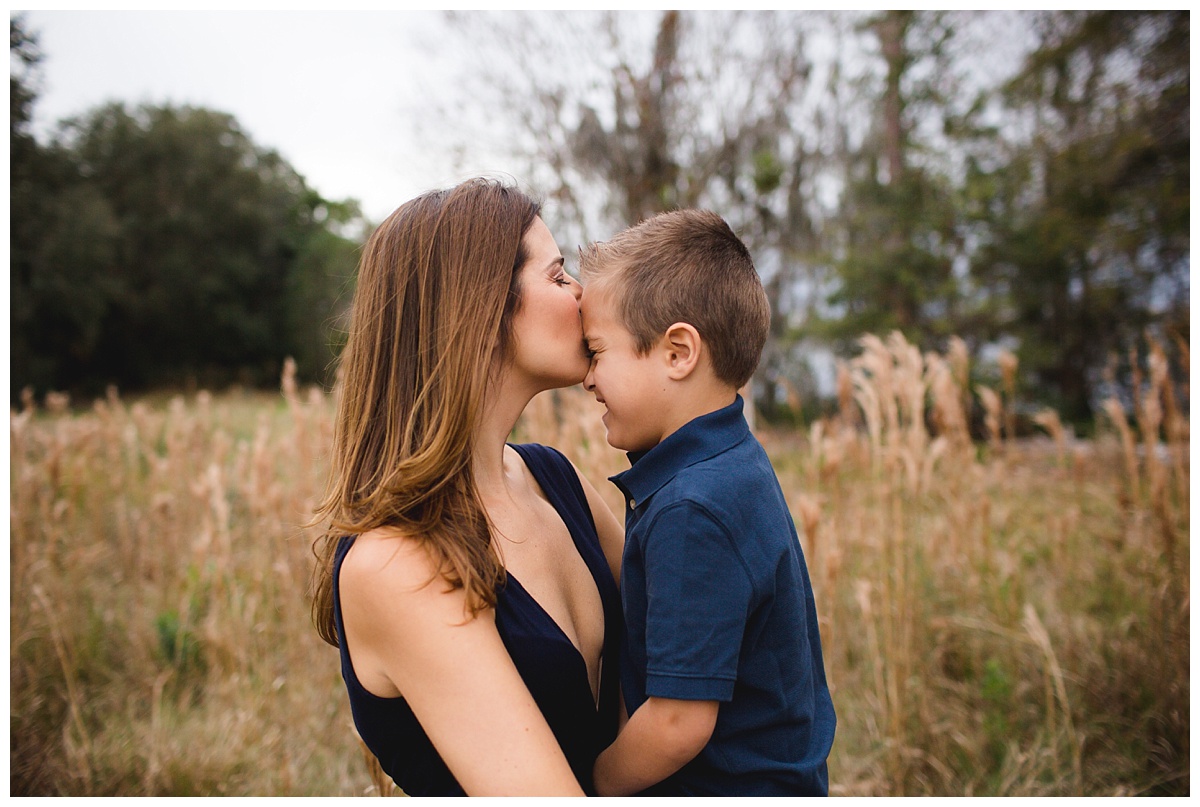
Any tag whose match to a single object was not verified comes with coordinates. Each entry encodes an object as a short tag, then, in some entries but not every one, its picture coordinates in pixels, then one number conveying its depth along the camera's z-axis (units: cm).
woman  103
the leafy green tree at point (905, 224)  916
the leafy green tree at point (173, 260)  1477
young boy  101
